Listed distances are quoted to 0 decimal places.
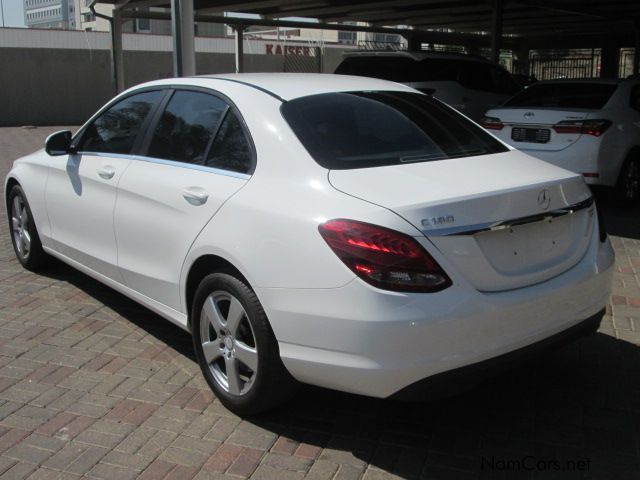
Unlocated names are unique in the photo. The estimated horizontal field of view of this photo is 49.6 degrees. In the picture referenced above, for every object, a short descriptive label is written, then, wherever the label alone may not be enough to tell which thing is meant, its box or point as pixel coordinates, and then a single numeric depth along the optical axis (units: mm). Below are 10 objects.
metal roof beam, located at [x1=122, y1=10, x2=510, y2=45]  16953
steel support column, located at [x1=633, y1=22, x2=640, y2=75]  20500
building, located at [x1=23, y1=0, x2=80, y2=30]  91750
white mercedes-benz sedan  2707
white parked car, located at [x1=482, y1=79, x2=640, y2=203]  7672
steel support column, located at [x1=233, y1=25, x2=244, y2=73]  21344
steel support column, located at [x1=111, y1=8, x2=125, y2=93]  15789
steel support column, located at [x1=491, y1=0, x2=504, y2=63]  13968
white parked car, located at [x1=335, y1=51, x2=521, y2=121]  10555
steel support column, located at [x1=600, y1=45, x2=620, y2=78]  28197
